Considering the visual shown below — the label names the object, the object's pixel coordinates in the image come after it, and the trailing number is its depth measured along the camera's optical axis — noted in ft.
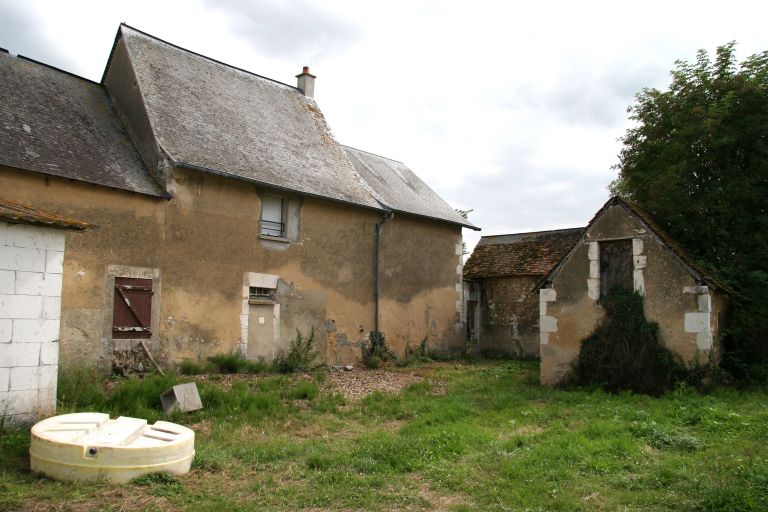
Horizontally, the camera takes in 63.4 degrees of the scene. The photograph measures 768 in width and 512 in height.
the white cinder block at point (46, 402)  23.84
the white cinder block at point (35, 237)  23.53
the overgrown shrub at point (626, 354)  35.40
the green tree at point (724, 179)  39.75
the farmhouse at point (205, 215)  37.42
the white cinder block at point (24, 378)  23.12
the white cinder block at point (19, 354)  22.90
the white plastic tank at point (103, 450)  18.63
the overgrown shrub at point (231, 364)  42.27
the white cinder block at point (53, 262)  24.45
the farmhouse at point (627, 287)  35.22
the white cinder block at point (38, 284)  23.62
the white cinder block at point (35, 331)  23.36
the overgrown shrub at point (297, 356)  45.29
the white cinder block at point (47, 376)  23.94
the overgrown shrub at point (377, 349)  53.33
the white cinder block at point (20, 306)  23.06
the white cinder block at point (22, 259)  23.22
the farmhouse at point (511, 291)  62.13
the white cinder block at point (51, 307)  24.27
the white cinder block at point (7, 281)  23.09
